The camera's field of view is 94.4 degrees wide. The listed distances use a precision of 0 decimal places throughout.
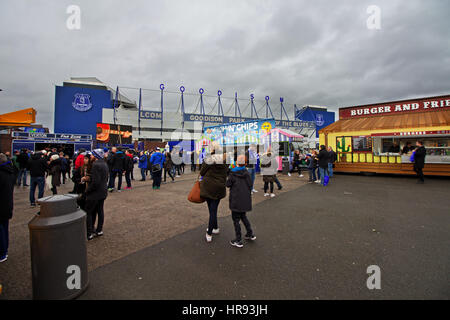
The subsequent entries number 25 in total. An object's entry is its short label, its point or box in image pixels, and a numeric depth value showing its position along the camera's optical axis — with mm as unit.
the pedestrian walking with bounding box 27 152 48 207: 6512
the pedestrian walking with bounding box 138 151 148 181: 11985
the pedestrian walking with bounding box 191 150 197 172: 17677
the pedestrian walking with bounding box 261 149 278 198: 7863
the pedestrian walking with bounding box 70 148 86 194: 5405
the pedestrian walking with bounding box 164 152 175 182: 12141
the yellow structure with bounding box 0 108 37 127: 7413
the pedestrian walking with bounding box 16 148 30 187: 10008
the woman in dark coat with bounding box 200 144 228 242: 4035
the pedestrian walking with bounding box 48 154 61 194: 7473
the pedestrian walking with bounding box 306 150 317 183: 10977
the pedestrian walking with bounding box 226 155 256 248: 3885
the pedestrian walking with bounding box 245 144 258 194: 8270
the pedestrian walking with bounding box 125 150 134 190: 9570
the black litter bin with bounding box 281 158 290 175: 15273
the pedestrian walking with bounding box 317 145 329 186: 9766
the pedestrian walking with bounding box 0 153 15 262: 3275
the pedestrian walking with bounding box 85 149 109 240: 4055
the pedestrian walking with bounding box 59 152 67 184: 9716
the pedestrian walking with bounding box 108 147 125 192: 9078
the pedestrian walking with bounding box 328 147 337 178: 12396
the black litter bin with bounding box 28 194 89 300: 2309
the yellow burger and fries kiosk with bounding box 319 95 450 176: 11719
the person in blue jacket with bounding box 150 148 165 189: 9539
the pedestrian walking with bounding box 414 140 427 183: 10242
